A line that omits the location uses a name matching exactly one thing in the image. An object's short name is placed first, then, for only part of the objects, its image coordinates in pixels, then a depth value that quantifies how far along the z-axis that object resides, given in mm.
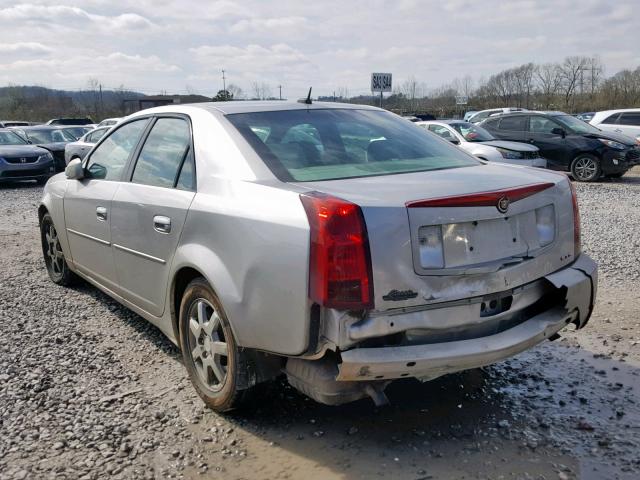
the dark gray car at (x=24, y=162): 14828
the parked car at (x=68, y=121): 32531
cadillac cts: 2535
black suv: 13852
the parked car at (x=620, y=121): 17938
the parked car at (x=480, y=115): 25181
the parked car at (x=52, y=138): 18109
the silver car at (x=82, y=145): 16359
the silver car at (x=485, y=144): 13016
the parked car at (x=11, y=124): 30055
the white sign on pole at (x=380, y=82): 18984
